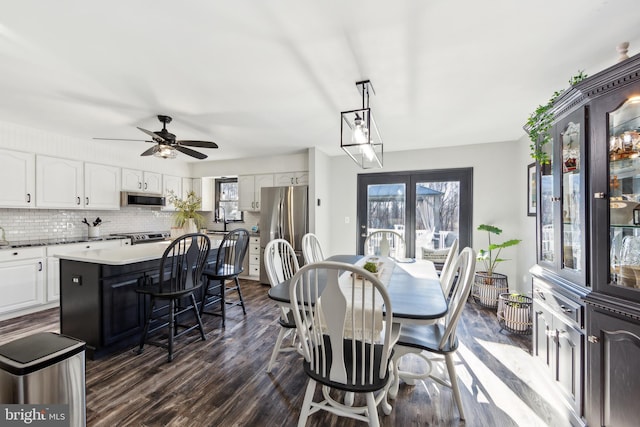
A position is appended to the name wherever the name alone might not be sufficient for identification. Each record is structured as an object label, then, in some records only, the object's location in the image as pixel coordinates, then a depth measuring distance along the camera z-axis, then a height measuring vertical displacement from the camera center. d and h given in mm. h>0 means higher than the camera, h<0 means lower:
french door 4348 +114
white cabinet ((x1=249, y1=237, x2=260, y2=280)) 5102 -780
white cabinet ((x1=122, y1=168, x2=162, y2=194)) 4652 +609
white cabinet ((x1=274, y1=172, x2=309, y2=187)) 5000 +669
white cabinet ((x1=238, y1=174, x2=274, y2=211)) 5293 +507
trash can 890 -558
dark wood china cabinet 1331 -208
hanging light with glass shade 2142 +687
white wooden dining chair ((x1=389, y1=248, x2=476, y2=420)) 1567 -795
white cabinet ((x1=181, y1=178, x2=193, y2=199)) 5750 +619
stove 4580 -386
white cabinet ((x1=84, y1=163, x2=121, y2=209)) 4133 +455
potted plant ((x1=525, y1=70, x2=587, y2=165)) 1879 +610
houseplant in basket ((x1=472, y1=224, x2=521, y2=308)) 3619 -944
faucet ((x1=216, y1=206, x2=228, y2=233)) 6035 -15
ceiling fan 2943 +790
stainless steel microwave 4578 +269
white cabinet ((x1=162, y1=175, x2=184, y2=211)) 5332 +570
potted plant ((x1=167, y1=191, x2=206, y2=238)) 3266 -31
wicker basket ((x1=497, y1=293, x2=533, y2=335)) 2861 -1103
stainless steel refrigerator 4590 -17
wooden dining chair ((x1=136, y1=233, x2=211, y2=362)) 2342 -650
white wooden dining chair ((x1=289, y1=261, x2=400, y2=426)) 1251 -689
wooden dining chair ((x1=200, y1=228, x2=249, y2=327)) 3029 -642
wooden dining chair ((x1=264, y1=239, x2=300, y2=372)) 2033 -513
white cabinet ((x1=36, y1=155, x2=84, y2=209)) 3633 +454
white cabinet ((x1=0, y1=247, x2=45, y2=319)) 3172 -772
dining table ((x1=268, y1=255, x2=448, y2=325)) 1439 -529
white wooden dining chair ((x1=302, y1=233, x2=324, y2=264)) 2752 -378
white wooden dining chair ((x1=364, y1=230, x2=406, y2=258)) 4641 -570
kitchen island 2299 -737
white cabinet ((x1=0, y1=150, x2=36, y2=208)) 3322 +464
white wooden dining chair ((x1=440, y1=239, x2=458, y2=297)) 2330 -529
